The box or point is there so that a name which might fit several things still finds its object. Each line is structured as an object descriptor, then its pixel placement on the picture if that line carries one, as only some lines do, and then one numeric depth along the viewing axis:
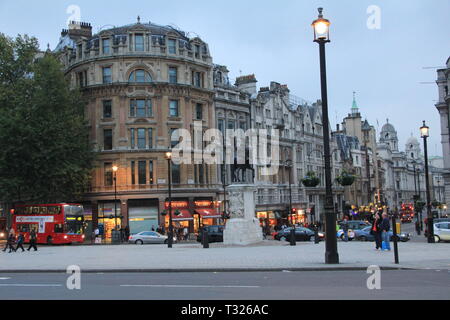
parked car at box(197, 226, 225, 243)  41.97
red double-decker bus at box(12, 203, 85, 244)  46.19
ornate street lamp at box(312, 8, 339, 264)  18.73
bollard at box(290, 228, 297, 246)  33.20
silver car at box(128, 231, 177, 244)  46.09
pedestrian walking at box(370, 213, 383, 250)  25.30
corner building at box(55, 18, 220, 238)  56.72
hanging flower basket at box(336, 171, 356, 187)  56.64
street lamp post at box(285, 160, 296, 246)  33.20
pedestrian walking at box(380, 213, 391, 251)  24.70
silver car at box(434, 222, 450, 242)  35.91
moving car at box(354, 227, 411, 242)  40.82
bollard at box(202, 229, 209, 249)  32.40
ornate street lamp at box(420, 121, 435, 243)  34.62
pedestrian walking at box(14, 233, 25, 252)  35.16
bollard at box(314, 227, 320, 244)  36.90
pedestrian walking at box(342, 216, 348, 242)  39.99
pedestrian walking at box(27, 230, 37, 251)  35.50
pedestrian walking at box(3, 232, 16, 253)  34.73
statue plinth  35.19
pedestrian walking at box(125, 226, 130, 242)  53.28
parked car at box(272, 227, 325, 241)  43.84
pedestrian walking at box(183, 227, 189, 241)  53.52
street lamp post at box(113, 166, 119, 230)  52.47
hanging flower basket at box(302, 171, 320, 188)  47.68
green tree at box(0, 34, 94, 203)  47.56
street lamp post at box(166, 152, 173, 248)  35.88
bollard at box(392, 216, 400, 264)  18.53
